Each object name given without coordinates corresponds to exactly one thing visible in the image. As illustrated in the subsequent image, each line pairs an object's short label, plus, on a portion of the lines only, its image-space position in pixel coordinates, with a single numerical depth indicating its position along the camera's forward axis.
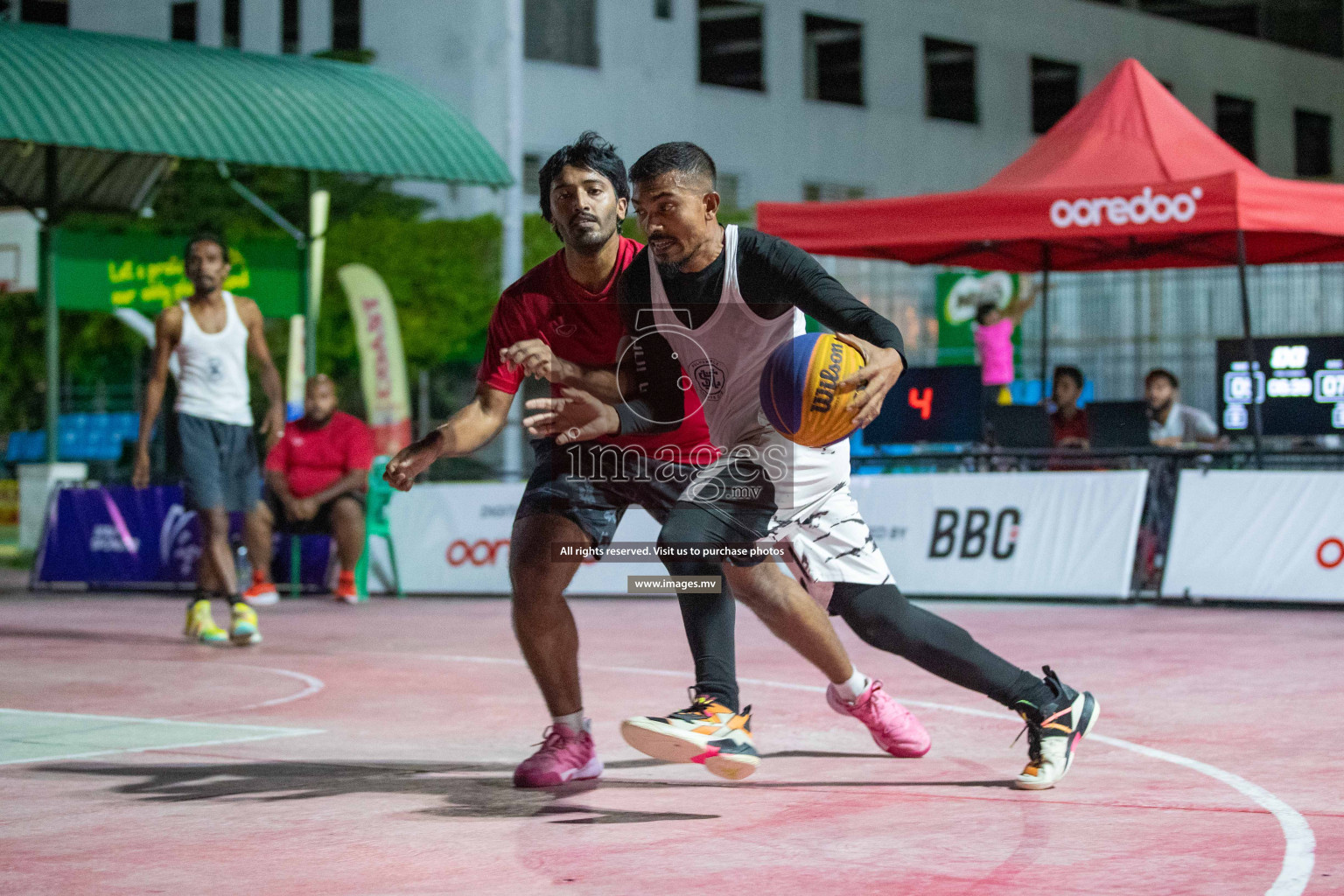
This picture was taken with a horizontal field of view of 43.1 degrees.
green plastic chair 13.73
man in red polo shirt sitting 13.41
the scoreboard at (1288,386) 13.00
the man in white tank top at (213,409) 9.70
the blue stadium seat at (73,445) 29.78
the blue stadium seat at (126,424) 28.85
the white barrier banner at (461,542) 13.81
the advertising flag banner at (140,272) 17.36
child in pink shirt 16.03
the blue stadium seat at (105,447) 29.12
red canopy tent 12.98
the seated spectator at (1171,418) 14.31
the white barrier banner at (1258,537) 11.56
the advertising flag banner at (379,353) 18.62
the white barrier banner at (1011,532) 12.30
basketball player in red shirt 5.15
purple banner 14.16
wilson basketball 4.58
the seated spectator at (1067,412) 14.21
